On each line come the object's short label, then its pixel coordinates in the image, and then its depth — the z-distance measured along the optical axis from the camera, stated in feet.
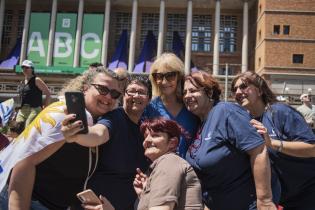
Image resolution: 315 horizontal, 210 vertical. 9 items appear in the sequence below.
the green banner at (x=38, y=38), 120.88
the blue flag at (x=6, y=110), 21.17
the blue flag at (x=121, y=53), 118.42
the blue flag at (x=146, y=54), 114.21
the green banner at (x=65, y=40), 120.67
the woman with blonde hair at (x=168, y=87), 10.25
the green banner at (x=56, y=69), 113.80
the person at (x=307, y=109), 26.58
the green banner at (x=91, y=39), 119.14
